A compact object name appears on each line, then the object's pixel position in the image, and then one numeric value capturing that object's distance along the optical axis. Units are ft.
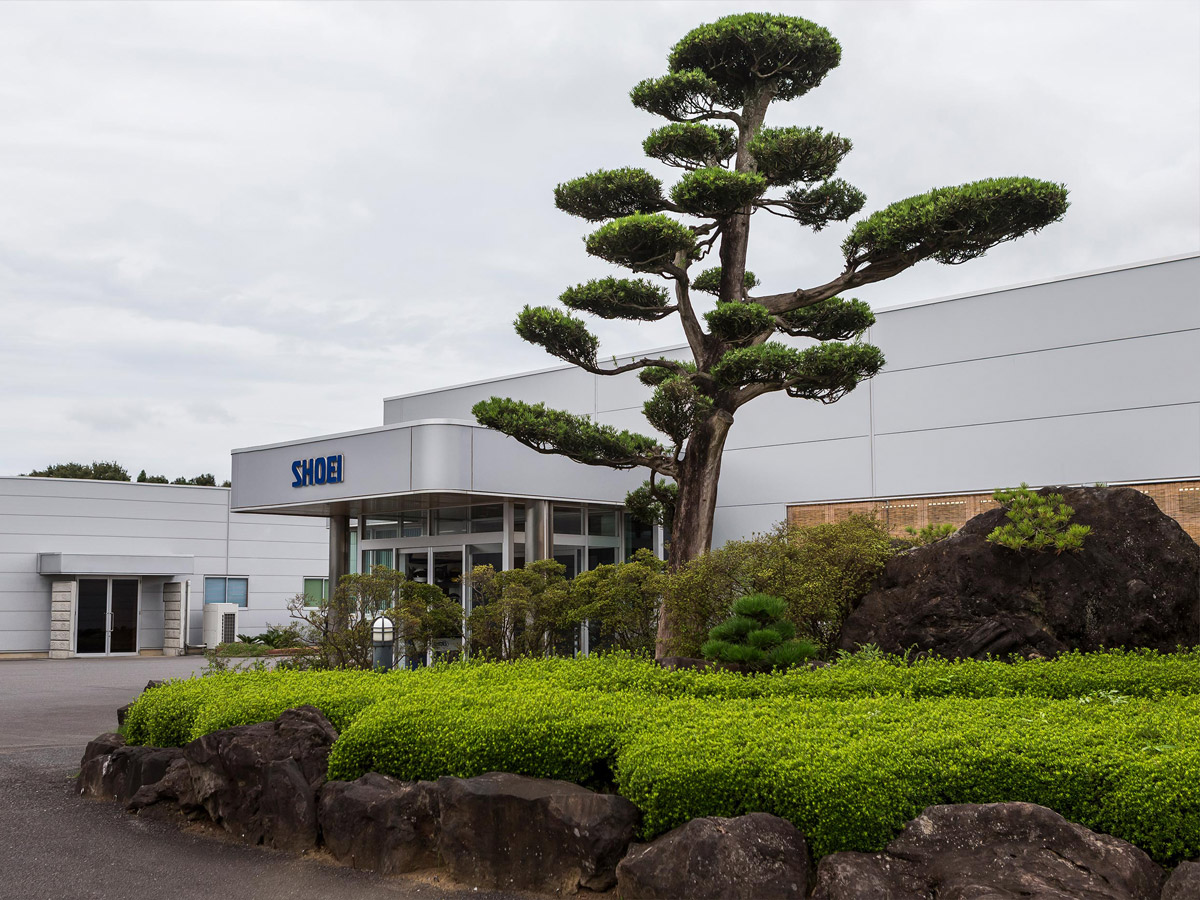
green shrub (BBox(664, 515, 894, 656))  34.71
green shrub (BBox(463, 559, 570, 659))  45.44
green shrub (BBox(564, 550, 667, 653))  44.24
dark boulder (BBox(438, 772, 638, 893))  18.20
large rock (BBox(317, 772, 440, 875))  20.21
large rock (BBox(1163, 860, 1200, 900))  14.35
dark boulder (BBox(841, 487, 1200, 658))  31.35
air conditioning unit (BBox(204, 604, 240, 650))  101.04
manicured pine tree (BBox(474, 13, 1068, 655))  35.55
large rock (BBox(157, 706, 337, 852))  22.09
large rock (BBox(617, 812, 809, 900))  16.28
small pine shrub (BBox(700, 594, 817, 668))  30.25
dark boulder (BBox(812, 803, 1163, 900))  14.99
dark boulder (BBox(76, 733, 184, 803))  26.13
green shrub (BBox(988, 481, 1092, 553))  31.63
